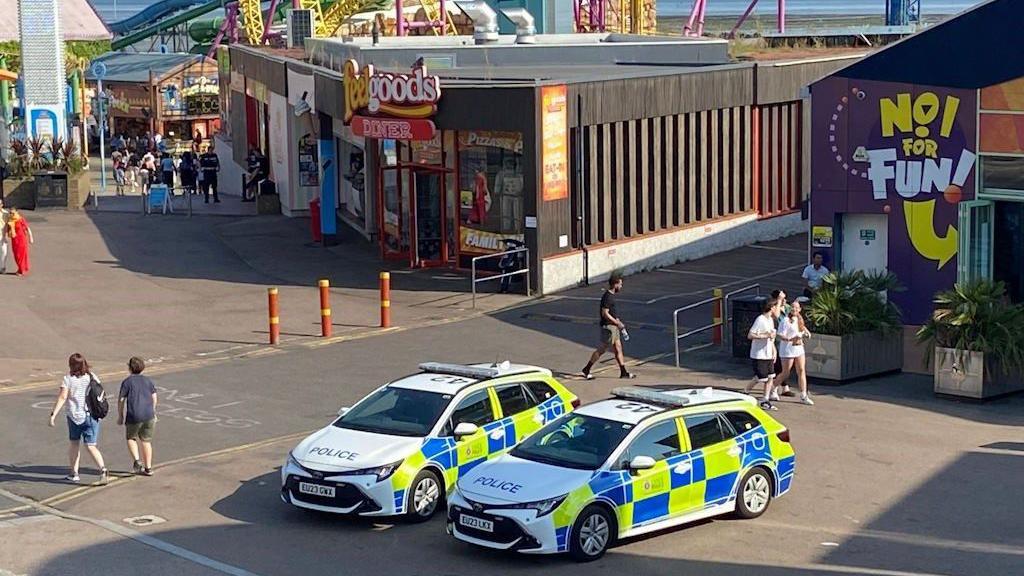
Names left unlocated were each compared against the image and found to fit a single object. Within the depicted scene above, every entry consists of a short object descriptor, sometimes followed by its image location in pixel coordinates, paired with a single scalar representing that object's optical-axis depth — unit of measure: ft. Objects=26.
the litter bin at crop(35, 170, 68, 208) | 146.61
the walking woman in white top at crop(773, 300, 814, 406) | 71.10
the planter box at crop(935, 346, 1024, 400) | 71.97
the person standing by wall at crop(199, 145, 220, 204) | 155.90
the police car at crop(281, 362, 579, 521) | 52.08
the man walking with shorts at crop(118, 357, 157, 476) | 59.06
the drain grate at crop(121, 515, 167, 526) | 54.39
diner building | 103.86
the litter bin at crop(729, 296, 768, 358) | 80.59
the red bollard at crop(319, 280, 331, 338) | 88.79
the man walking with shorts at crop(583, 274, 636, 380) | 76.28
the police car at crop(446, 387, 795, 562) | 47.47
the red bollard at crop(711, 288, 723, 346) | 85.97
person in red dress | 107.86
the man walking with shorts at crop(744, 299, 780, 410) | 70.54
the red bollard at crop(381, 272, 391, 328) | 90.79
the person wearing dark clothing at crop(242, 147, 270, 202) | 155.12
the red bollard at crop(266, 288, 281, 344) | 87.35
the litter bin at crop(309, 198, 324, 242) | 125.08
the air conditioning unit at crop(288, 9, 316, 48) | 175.22
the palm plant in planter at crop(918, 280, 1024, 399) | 71.77
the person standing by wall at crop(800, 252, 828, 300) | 82.23
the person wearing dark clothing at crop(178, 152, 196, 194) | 156.78
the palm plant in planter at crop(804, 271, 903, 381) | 76.28
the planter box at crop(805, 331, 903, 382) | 76.13
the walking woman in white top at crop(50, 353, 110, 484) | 58.90
